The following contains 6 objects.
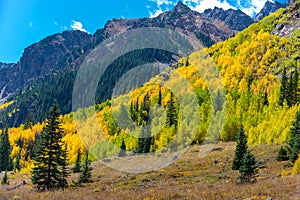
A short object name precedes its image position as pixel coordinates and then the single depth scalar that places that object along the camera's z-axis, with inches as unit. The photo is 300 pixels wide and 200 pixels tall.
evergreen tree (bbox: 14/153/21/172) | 3954.7
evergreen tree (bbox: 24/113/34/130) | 7504.9
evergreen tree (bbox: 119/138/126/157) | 3257.4
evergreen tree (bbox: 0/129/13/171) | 4055.1
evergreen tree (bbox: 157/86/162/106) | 5015.8
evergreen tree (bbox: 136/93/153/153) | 3075.8
